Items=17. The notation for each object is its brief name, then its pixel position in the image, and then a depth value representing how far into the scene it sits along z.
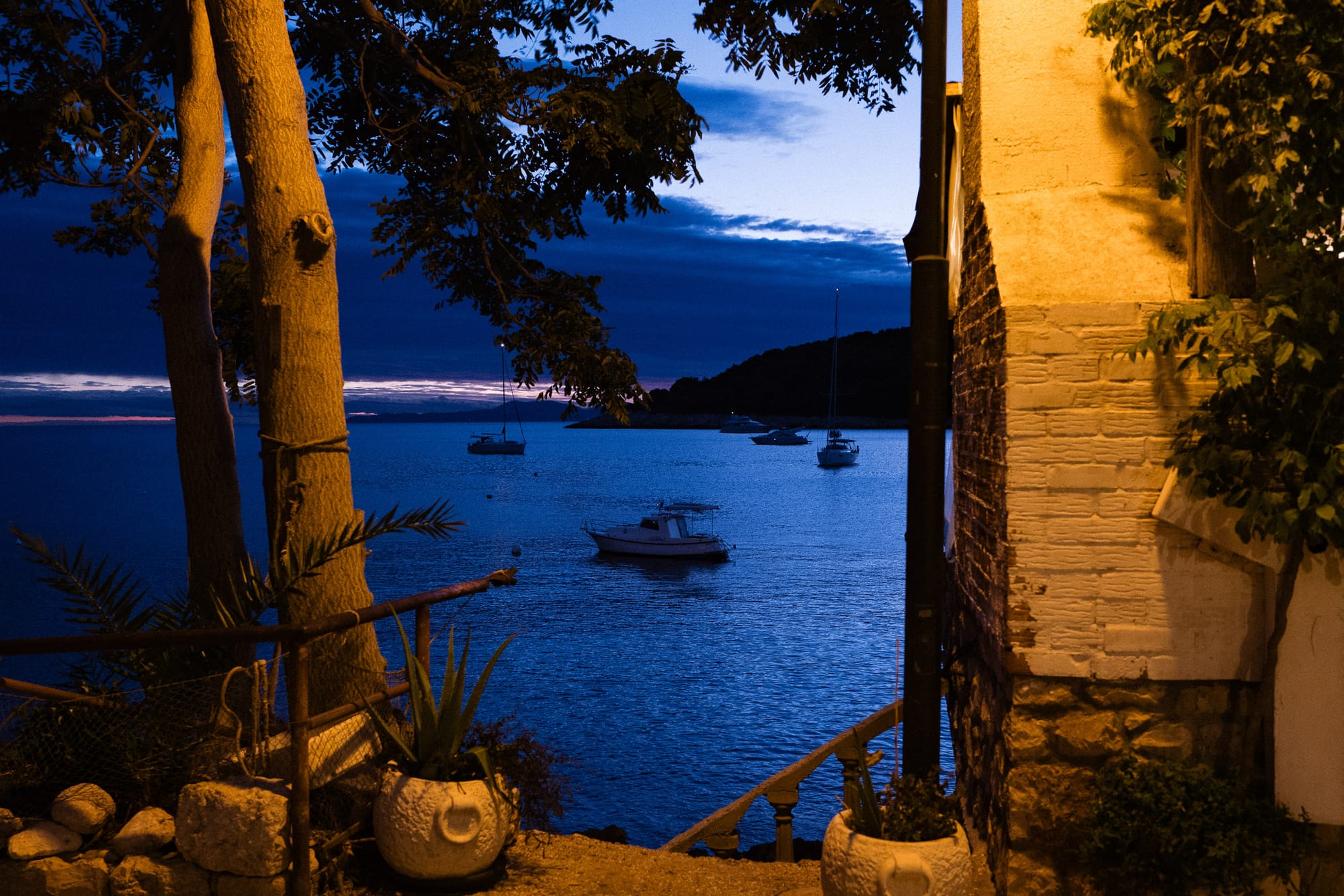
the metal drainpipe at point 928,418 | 4.70
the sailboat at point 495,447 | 161.50
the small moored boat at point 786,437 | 192.75
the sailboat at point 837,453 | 129.12
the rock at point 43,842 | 4.43
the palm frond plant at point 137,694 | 4.88
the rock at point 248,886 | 4.36
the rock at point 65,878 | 4.42
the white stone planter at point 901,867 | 4.06
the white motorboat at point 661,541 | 63.94
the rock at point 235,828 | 4.34
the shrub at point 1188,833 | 4.21
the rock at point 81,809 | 4.58
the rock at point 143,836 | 4.48
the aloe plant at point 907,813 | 4.21
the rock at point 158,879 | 4.39
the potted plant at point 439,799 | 4.57
